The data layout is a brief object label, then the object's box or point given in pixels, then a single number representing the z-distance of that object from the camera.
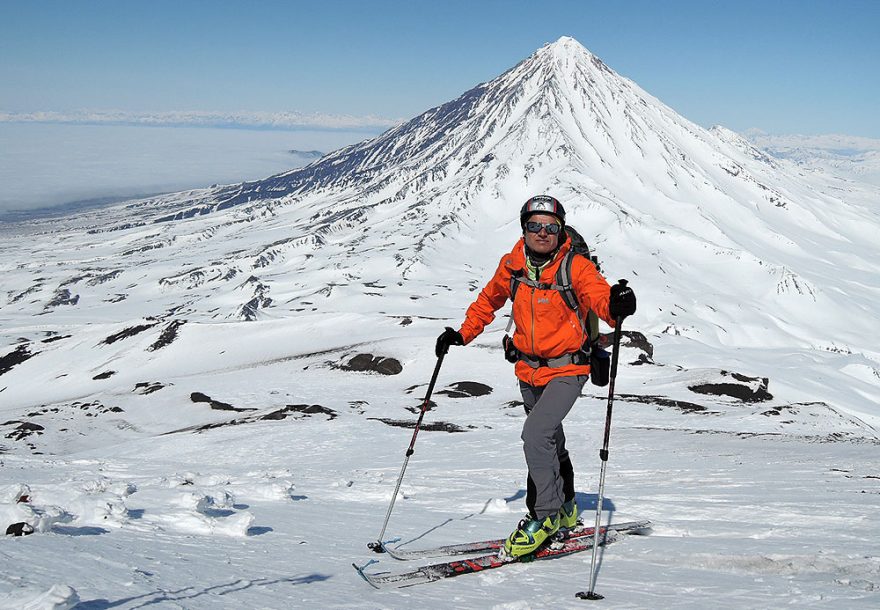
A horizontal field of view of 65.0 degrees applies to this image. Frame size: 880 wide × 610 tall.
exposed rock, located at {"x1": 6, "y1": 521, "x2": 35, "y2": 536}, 6.48
